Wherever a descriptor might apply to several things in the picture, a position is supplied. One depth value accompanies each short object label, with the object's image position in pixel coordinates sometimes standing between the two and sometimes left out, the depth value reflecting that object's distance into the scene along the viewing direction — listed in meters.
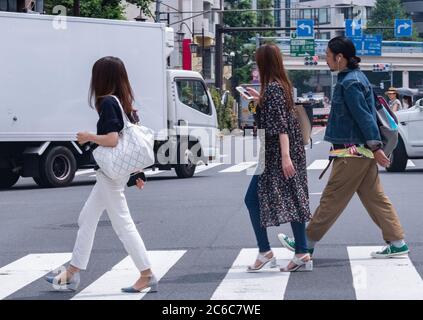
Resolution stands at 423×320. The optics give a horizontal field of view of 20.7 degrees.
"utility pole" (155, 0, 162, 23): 47.11
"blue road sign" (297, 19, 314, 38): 64.81
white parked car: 22.91
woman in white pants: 8.02
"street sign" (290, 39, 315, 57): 68.69
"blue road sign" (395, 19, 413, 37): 63.75
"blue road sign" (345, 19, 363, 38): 65.56
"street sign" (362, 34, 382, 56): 79.44
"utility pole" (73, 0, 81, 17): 31.50
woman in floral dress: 8.91
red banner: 50.47
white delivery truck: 20.88
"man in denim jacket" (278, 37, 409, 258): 9.31
